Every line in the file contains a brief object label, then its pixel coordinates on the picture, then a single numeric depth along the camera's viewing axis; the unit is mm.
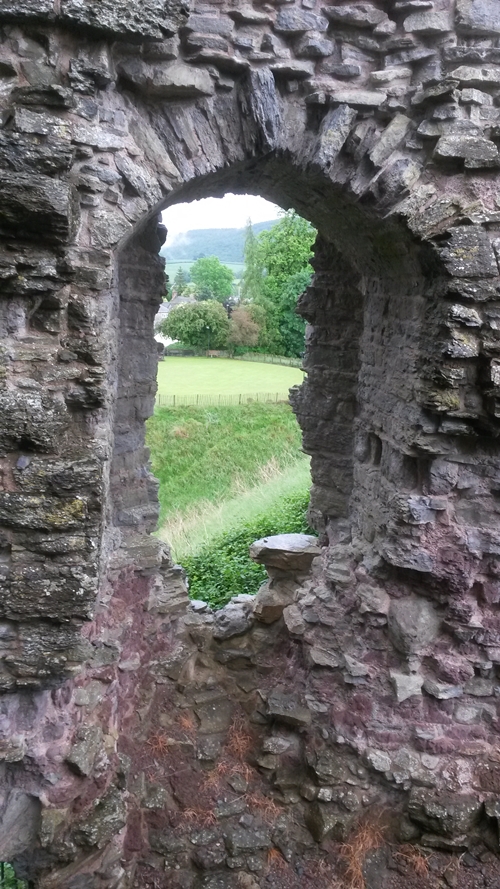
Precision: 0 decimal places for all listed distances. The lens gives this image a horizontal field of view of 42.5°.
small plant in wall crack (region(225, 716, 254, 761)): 5086
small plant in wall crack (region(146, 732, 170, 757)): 5035
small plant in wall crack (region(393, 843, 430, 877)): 4305
